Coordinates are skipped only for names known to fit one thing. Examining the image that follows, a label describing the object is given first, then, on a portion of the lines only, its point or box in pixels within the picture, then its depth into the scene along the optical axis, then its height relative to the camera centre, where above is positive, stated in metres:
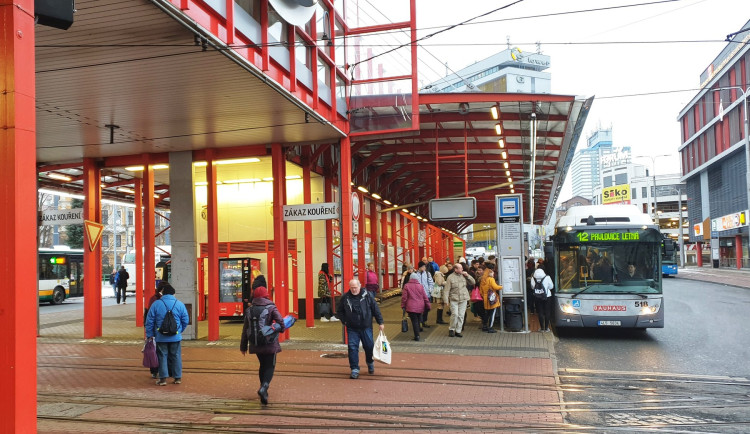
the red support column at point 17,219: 4.45 +0.28
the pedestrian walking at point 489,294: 14.45 -1.27
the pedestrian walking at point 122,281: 29.09 -1.39
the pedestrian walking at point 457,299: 13.85 -1.30
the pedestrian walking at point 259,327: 7.71 -1.06
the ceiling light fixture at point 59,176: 18.53 +2.43
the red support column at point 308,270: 16.16 -0.62
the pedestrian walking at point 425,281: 15.60 -1.04
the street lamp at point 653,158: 48.48 +7.08
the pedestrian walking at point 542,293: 14.05 -1.23
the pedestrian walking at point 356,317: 9.34 -1.11
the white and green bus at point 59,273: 29.58 -0.97
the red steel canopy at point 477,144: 14.37 +3.12
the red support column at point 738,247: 54.56 -1.19
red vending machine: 17.72 -1.00
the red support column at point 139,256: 17.08 -0.11
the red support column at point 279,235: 13.95 +0.30
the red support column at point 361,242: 19.44 +0.12
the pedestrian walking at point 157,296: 9.17 -0.70
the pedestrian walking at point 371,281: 14.36 -0.86
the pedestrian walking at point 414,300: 12.99 -1.23
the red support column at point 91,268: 15.08 -0.36
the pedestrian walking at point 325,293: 17.47 -1.35
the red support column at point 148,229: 14.98 +0.58
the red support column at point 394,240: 30.42 +0.22
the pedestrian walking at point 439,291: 16.14 -1.31
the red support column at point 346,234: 13.27 +0.26
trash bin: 14.42 -1.76
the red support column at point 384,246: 28.19 -0.07
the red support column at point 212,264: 14.17 -0.35
